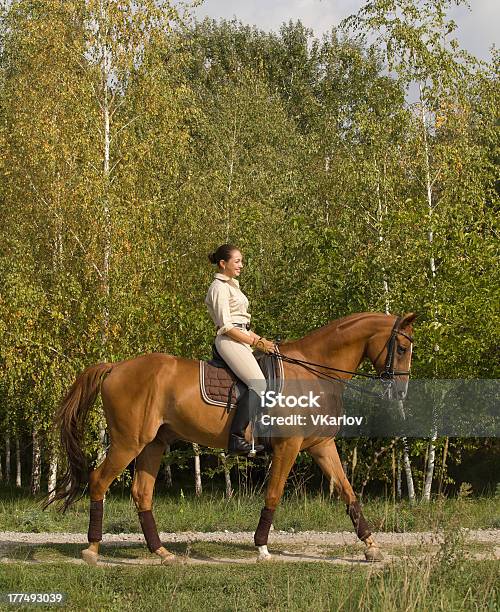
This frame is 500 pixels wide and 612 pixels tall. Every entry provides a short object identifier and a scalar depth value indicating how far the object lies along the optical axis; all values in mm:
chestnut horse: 17906
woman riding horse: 17719
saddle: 17906
